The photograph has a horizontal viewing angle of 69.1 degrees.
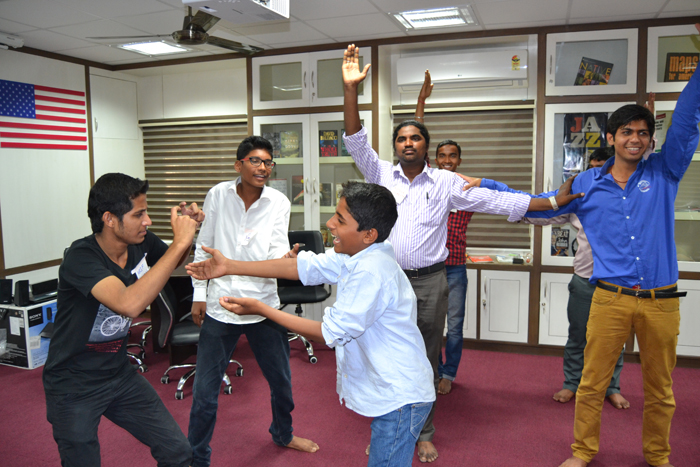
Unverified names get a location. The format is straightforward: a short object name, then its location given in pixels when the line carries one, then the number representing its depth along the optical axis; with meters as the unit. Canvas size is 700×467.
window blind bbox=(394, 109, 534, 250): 4.46
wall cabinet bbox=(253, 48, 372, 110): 4.56
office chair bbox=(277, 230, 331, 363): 4.25
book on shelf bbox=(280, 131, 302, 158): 4.78
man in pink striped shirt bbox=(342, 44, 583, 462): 2.57
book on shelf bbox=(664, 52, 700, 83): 3.81
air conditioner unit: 4.18
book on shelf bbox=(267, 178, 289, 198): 4.92
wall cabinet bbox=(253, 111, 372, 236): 4.69
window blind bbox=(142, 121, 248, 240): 5.54
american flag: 4.37
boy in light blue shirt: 1.52
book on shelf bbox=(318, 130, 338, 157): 4.69
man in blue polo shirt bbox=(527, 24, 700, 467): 2.29
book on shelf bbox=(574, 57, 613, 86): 3.96
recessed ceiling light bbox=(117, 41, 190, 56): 4.52
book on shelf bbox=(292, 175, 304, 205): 4.86
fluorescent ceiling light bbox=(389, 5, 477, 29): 3.68
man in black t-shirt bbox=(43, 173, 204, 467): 1.74
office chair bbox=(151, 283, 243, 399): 3.36
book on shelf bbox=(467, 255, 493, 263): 4.35
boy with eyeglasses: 2.38
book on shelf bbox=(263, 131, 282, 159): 4.84
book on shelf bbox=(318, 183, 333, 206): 4.79
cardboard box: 4.00
